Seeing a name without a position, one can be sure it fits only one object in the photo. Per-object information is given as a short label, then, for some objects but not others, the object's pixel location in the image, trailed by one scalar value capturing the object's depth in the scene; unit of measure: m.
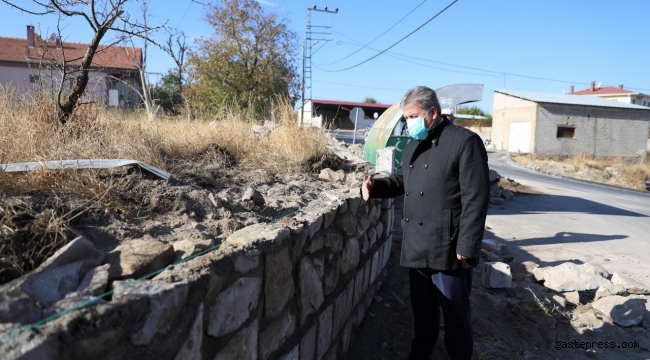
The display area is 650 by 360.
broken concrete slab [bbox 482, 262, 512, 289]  5.14
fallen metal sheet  2.71
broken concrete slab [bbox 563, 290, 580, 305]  5.11
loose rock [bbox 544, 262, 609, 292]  5.35
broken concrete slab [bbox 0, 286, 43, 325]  1.38
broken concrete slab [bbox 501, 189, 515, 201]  12.17
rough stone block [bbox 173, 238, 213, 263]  2.07
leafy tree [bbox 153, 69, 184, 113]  28.41
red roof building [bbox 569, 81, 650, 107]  57.25
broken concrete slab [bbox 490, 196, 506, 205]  11.39
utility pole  25.77
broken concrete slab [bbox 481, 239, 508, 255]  6.71
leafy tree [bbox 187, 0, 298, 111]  22.73
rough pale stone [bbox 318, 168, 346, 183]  5.42
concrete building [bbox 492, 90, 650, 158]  33.59
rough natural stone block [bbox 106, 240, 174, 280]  1.81
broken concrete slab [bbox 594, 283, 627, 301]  5.15
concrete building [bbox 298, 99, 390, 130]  37.63
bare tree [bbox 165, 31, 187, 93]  25.72
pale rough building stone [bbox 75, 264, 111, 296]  1.61
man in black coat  2.71
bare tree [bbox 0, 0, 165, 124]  4.56
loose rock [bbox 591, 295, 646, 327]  4.61
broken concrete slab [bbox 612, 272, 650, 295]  5.26
